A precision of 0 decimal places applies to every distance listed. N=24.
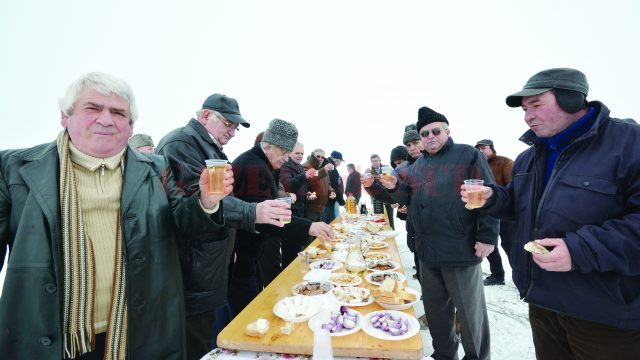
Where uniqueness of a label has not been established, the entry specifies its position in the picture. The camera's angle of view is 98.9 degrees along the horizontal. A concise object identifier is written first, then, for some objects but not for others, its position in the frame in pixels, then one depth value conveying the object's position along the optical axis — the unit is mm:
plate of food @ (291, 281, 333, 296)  2045
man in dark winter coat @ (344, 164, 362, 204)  10719
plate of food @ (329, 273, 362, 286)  2213
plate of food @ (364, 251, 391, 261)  2981
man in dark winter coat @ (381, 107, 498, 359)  2643
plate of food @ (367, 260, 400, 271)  2602
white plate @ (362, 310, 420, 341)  1443
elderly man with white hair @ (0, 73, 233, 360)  1196
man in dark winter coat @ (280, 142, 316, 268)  4613
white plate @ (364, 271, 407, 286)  2222
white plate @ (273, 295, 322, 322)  1648
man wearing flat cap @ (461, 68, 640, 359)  1419
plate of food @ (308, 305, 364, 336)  1496
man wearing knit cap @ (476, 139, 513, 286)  4684
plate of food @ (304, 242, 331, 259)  2966
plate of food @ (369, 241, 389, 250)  3359
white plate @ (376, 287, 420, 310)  1759
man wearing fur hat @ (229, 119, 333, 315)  2820
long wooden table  1367
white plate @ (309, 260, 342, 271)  2662
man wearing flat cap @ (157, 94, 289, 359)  1955
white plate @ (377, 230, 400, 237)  3885
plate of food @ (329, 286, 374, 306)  1864
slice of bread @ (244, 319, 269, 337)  1492
